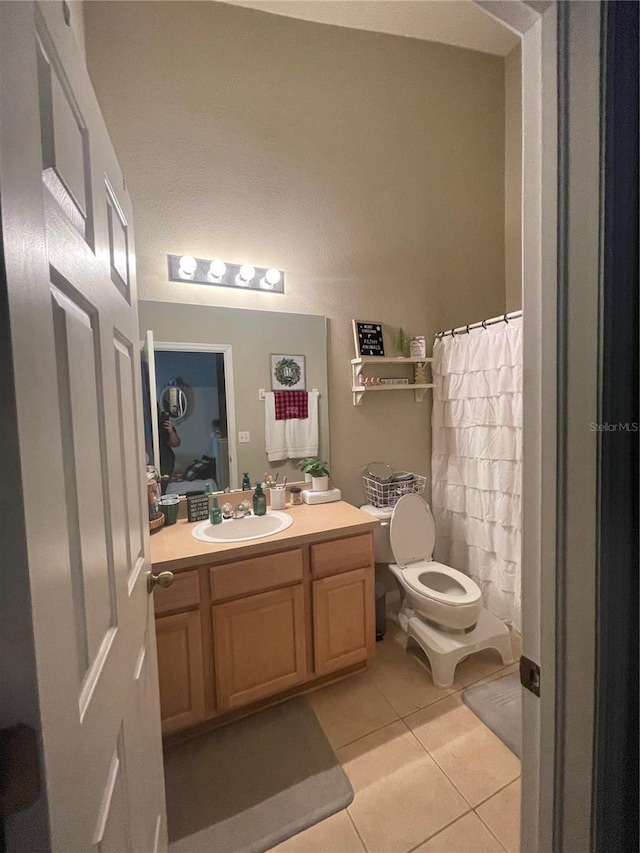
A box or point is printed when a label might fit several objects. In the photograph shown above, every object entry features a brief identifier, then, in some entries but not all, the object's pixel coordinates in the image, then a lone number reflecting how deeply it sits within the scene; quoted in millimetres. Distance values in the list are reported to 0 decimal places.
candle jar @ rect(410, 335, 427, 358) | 2369
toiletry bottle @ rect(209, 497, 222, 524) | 1776
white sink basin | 1710
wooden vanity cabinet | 1394
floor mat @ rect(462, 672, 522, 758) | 1507
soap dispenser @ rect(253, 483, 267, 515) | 1893
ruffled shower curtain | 2023
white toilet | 1776
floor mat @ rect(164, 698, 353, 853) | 1197
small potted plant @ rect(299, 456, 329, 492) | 2096
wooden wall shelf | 2213
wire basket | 2207
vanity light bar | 1812
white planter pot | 2098
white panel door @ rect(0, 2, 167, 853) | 357
